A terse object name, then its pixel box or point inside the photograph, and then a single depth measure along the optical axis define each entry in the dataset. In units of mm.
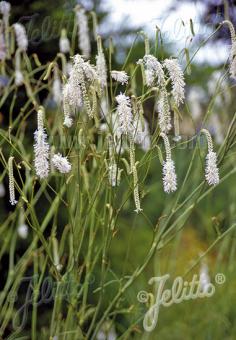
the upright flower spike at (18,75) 1035
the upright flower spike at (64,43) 1009
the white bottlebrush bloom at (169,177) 750
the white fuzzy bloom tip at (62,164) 769
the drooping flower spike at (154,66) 774
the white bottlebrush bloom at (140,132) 819
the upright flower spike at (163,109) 784
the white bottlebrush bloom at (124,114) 764
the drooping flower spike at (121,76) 800
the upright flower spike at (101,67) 851
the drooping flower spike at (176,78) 780
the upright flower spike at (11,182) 780
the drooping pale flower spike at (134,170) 788
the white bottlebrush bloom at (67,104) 783
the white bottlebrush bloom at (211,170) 765
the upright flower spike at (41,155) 754
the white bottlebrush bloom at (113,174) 830
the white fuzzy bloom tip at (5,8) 1016
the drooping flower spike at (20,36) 1010
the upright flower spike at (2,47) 1053
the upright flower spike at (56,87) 982
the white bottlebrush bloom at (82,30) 999
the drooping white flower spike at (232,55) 818
